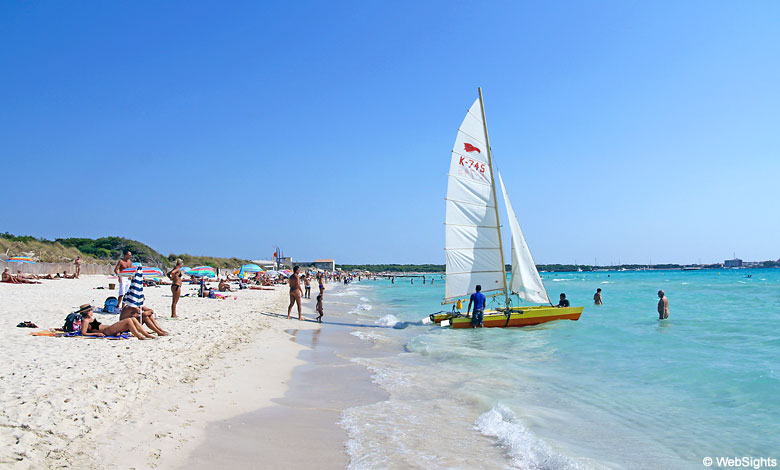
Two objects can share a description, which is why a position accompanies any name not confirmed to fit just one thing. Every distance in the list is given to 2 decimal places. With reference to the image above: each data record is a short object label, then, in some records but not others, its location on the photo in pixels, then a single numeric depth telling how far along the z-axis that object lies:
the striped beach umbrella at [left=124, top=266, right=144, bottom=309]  8.75
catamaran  14.59
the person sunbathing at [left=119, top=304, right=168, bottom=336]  9.15
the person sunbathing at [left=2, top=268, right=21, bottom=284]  19.65
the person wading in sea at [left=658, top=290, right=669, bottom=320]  16.99
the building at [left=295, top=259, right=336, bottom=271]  137.62
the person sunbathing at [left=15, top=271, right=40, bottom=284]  20.40
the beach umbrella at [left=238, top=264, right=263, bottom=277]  37.96
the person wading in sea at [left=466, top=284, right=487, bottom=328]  13.91
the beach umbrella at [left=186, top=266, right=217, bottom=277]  29.55
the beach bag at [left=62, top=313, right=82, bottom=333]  8.48
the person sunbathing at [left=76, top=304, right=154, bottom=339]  8.55
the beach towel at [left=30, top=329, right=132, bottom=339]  8.28
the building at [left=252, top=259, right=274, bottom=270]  98.72
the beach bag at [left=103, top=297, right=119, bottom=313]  12.30
